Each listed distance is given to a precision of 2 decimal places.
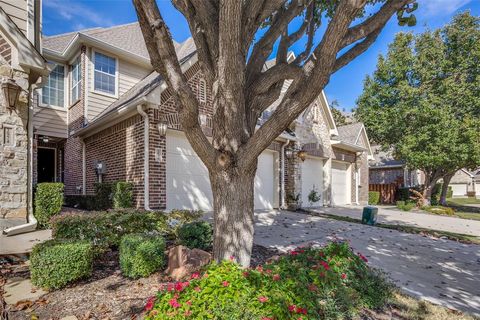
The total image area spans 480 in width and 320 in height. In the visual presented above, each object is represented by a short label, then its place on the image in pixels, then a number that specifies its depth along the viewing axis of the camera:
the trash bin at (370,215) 9.32
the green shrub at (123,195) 7.55
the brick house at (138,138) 7.78
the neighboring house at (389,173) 24.05
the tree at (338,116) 31.44
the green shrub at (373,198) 19.34
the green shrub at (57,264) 3.30
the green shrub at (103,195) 8.09
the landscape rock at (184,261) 3.71
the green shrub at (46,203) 6.71
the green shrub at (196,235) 4.74
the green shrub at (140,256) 3.68
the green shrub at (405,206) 15.28
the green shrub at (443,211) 13.86
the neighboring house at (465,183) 39.44
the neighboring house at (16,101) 6.14
